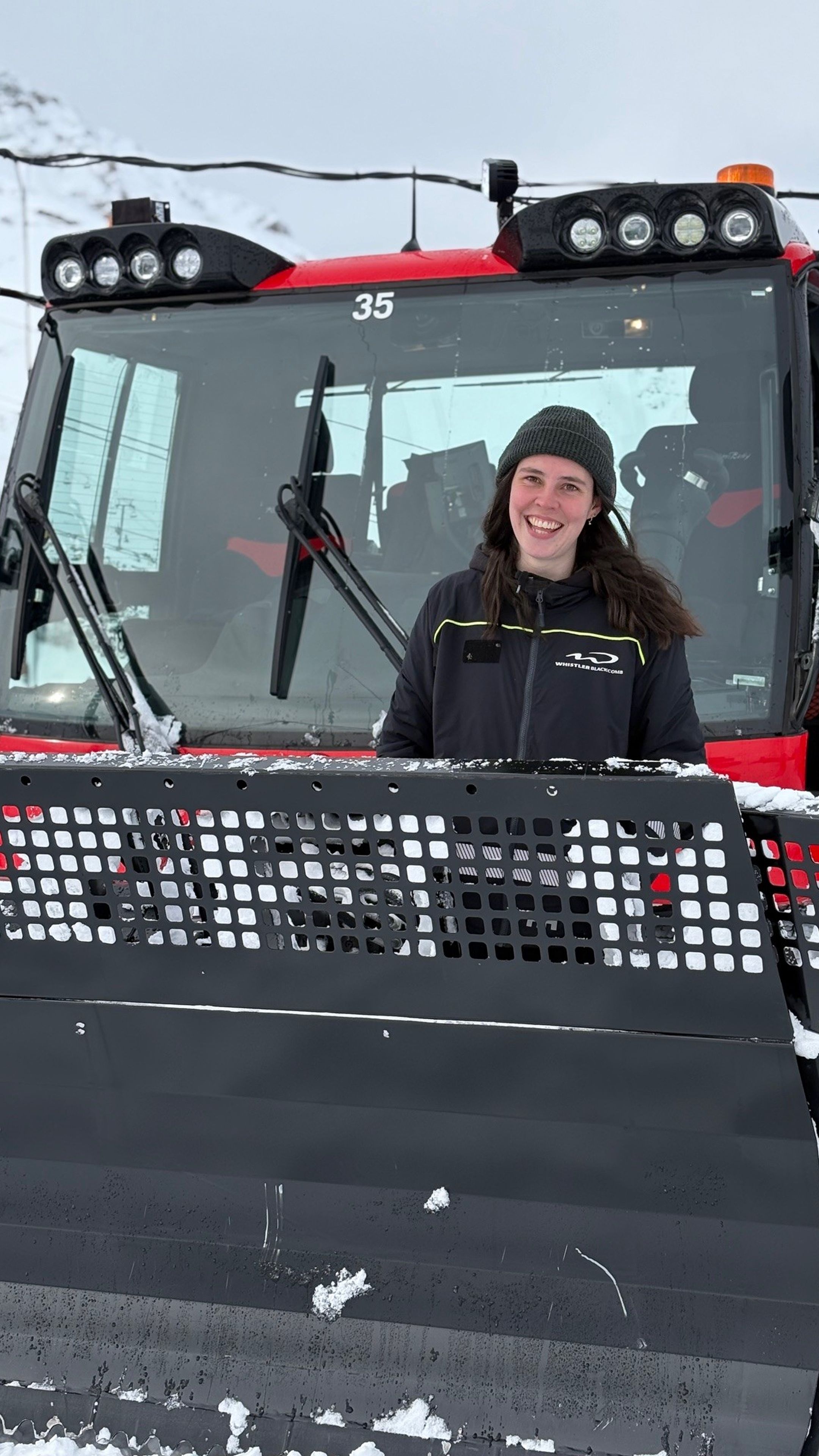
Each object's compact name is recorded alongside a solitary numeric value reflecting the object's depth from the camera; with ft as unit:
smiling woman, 8.65
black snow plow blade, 7.16
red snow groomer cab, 11.82
